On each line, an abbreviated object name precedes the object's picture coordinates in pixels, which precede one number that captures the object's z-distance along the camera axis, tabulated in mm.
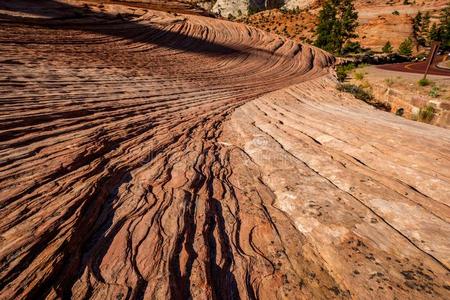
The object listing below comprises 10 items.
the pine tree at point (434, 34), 53281
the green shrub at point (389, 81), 15238
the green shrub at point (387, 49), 43031
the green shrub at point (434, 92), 12241
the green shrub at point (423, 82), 14539
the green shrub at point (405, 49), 42812
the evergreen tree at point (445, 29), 50781
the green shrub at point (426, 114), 10984
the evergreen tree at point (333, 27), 38219
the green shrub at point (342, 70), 20092
